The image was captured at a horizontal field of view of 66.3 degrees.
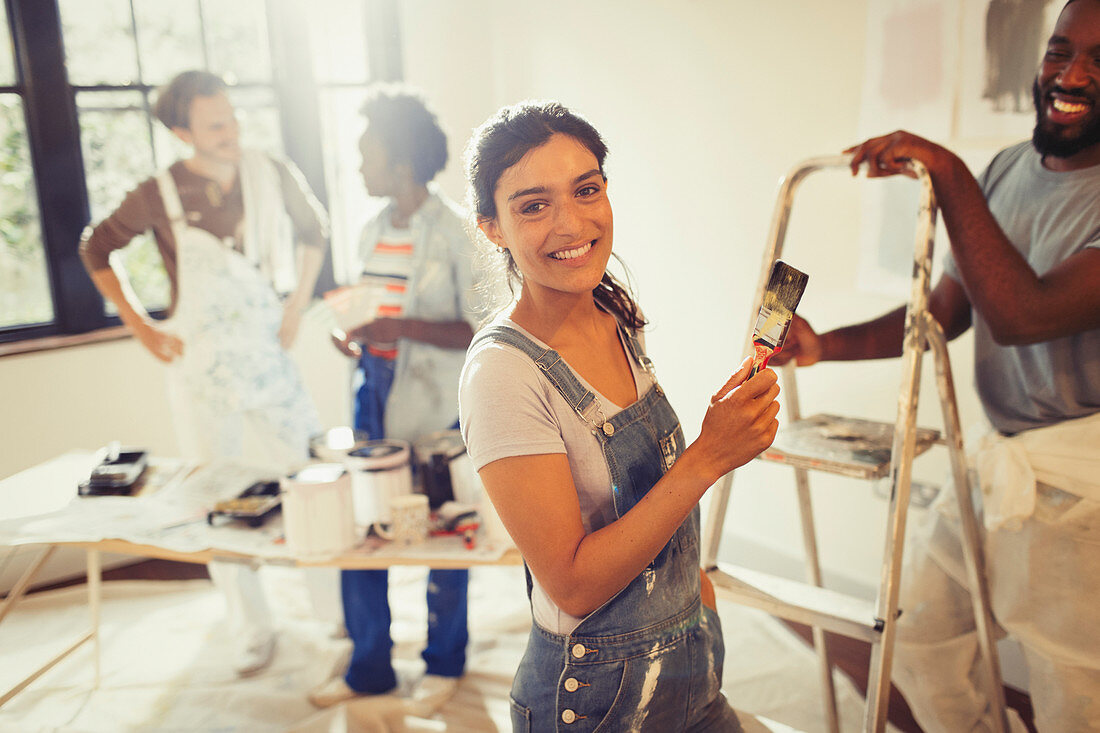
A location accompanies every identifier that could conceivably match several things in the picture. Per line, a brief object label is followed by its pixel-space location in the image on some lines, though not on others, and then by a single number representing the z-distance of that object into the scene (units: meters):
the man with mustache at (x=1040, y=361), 1.53
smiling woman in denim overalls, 1.10
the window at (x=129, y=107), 3.50
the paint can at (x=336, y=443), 2.20
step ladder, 1.50
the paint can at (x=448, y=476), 2.15
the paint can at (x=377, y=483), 2.07
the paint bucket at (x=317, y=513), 1.93
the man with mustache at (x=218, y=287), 2.89
